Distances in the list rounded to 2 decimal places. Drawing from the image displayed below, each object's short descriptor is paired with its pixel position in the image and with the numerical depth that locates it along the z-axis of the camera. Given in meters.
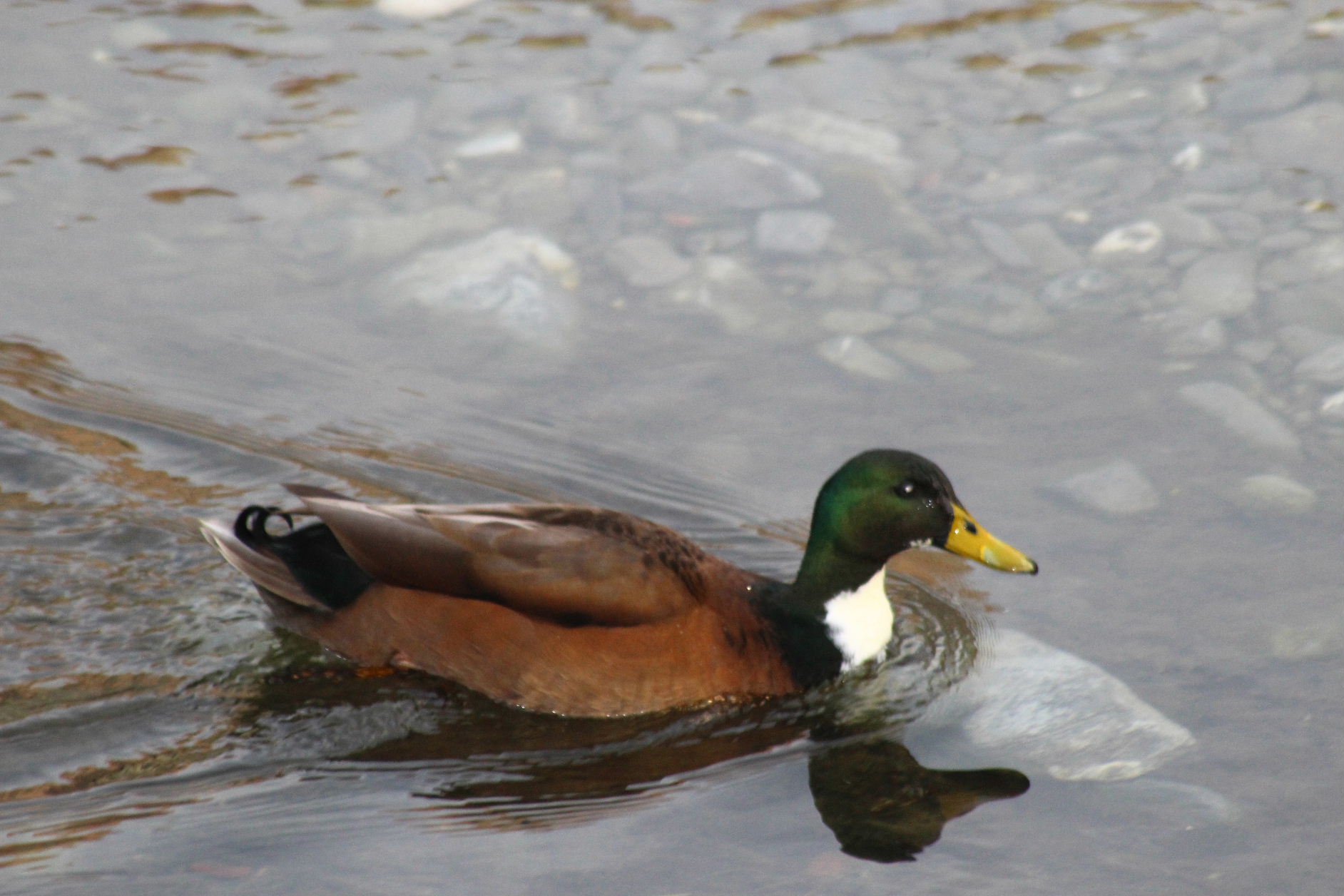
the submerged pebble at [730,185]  14.90
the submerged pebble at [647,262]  13.80
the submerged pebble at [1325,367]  12.27
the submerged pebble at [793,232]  14.27
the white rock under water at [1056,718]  8.53
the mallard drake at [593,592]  9.19
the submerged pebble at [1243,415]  11.57
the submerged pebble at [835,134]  15.65
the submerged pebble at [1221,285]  13.22
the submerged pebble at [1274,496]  10.83
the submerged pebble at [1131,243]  13.94
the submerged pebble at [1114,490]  10.95
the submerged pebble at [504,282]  13.21
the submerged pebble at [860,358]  12.58
